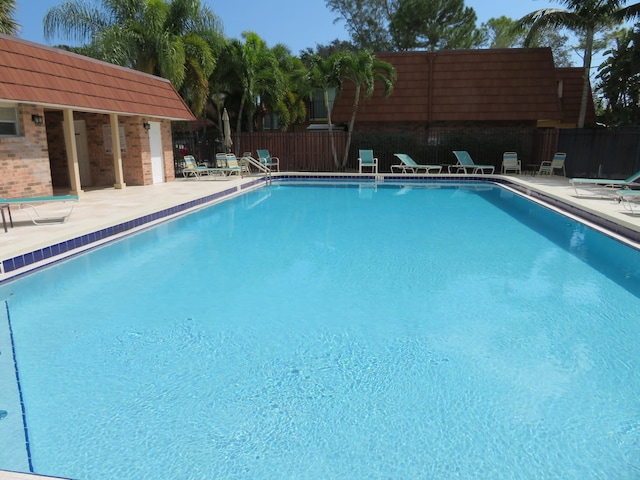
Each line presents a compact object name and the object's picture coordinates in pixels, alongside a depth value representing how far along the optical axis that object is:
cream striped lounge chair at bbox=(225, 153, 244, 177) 15.87
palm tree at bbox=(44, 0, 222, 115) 14.95
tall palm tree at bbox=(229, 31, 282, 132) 17.75
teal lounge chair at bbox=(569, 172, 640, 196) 10.27
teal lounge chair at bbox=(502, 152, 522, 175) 17.20
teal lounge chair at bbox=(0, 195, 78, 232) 6.84
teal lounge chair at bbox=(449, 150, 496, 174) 17.16
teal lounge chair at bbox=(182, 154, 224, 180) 15.11
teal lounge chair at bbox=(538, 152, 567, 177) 16.16
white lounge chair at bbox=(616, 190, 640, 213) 8.86
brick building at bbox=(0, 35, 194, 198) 8.77
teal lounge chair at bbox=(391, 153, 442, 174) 16.88
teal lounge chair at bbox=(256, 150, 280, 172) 18.26
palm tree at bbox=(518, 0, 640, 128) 16.08
